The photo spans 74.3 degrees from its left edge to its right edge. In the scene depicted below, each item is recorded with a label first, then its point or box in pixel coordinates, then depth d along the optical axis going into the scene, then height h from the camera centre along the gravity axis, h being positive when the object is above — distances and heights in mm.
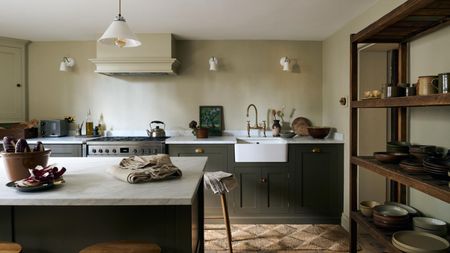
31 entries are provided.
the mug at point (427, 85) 1609 +192
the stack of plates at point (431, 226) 1760 -641
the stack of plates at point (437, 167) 1508 -243
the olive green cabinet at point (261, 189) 3277 -763
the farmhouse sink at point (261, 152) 3234 -346
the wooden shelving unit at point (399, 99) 1487 +122
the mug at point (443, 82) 1472 +189
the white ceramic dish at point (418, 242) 1614 -699
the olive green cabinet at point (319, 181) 3260 -673
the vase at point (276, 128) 3742 -99
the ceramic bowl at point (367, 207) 2184 -658
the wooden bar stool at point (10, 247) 1240 -539
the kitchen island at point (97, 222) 1305 -470
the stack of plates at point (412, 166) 1673 -265
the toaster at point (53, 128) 3768 -94
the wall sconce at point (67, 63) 3816 +750
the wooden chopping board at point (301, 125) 3805 -63
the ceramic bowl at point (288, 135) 3559 -178
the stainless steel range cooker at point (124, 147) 3270 -295
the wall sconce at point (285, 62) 3713 +727
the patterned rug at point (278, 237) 2760 -1172
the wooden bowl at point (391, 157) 1967 -246
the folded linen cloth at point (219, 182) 2221 -469
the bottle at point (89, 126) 3859 -72
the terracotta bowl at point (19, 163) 1361 -196
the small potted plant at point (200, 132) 3547 -139
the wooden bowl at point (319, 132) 3416 -137
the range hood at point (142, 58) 3500 +743
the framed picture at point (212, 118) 3914 +30
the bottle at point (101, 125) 3928 -60
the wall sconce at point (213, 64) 3732 +718
